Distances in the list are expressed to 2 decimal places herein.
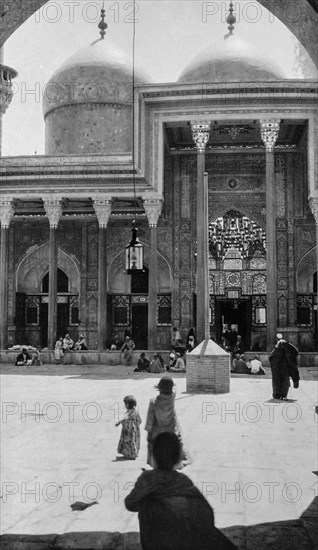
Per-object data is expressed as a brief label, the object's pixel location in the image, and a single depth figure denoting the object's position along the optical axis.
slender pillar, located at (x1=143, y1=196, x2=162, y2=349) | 20.42
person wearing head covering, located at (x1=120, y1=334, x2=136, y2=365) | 19.75
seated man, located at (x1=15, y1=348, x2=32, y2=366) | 19.50
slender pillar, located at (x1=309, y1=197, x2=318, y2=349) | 20.06
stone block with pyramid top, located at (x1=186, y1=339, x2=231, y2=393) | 12.74
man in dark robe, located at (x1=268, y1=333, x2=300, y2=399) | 11.36
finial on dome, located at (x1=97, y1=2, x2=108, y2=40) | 27.49
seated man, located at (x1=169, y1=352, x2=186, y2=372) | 17.86
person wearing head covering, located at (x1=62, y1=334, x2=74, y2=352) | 20.59
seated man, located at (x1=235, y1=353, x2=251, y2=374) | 17.00
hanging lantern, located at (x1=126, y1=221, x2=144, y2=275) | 11.63
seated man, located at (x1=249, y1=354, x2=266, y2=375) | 16.70
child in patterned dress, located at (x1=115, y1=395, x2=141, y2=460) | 6.92
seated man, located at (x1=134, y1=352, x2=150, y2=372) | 17.86
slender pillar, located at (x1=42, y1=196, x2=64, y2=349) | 21.03
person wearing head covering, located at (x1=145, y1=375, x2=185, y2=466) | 5.93
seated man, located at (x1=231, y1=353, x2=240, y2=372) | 17.16
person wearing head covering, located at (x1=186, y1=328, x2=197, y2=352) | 20.04
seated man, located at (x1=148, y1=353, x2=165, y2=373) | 17.48
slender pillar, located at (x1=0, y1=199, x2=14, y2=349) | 21.42
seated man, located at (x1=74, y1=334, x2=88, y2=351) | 21.27
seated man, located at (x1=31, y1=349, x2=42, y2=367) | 19.70
